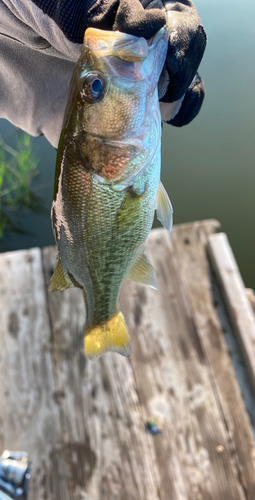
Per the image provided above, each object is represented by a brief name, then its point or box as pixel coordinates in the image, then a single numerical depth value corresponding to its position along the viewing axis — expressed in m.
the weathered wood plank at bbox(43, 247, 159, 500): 0.48
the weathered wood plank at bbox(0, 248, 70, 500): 0.49
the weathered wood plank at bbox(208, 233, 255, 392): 0.56
